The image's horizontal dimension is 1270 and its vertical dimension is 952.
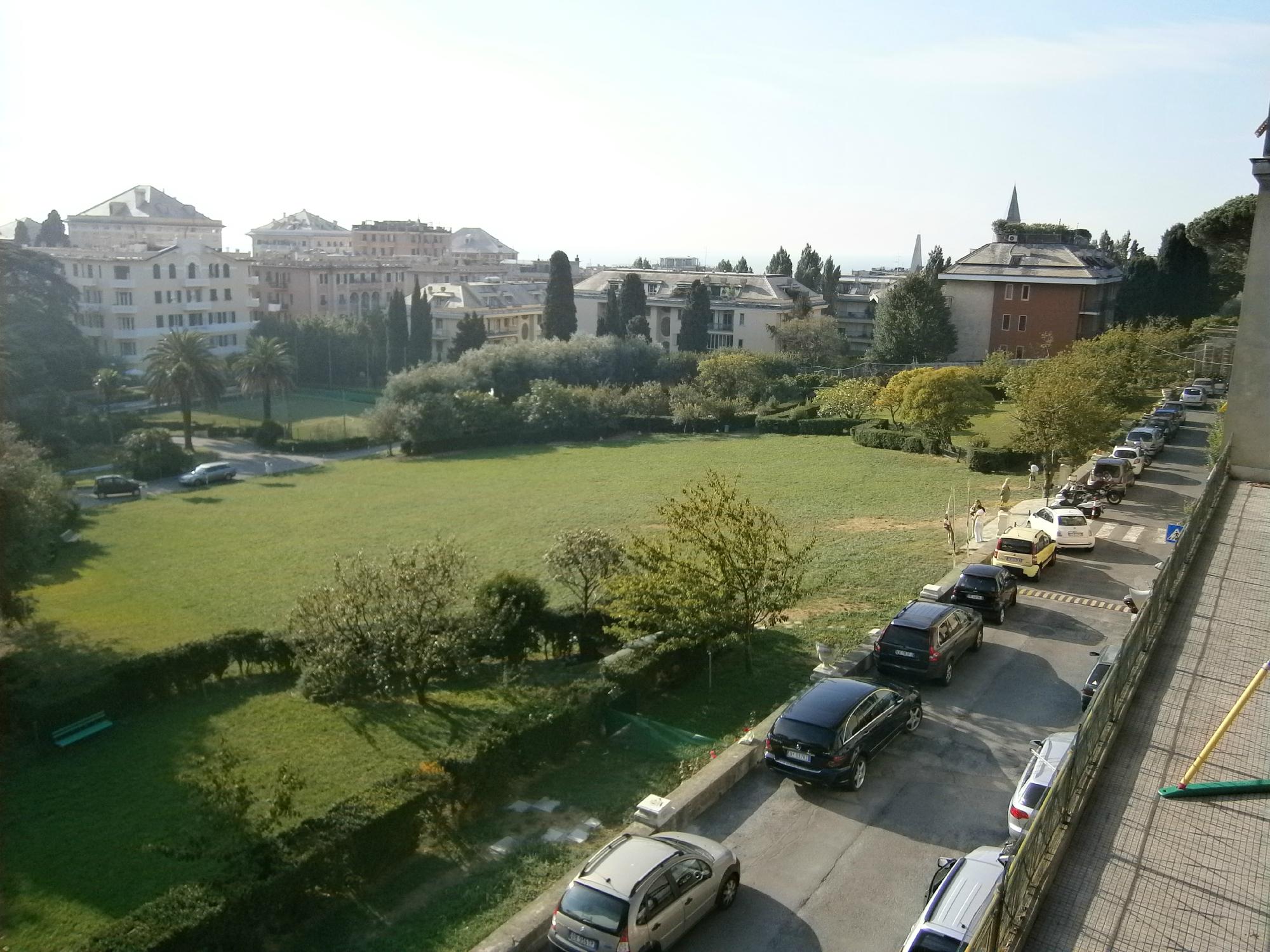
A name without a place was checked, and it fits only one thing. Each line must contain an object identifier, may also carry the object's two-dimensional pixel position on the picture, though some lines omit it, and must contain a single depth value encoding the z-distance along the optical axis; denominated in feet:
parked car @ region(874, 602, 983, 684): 55.21
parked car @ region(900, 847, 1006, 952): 30.32
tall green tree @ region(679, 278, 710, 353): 242.78
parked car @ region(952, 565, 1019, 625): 67.05
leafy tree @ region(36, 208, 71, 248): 321.32
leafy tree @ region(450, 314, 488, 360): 240.94
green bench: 56.49
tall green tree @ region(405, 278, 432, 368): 258.57
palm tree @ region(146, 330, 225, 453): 171.01
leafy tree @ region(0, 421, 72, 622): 71.72
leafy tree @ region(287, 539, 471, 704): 58.13
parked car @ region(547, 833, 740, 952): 32.40
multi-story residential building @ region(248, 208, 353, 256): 499.10
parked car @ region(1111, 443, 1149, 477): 112.47
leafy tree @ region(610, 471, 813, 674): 59.67
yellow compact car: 76.69
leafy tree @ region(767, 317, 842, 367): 231.91
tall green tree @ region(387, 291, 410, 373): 256.52
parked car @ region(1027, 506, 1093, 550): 84.94
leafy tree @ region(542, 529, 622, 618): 70.74
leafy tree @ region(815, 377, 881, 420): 164.04
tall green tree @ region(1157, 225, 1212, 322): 204.44
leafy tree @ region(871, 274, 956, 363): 213.46
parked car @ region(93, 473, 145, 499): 138.41
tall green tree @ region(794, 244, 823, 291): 327.06
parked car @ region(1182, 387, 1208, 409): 170.30
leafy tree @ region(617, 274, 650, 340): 243.40
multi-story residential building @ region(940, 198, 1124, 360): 217.77
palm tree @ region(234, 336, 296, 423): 188.24
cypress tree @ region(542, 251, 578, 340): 240.94
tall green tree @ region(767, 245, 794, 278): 335.67
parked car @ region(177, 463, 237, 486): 148.15
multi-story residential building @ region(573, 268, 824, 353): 255.50
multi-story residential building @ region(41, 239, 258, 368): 235.81
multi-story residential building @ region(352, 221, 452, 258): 452.35
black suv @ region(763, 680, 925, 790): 43.80
